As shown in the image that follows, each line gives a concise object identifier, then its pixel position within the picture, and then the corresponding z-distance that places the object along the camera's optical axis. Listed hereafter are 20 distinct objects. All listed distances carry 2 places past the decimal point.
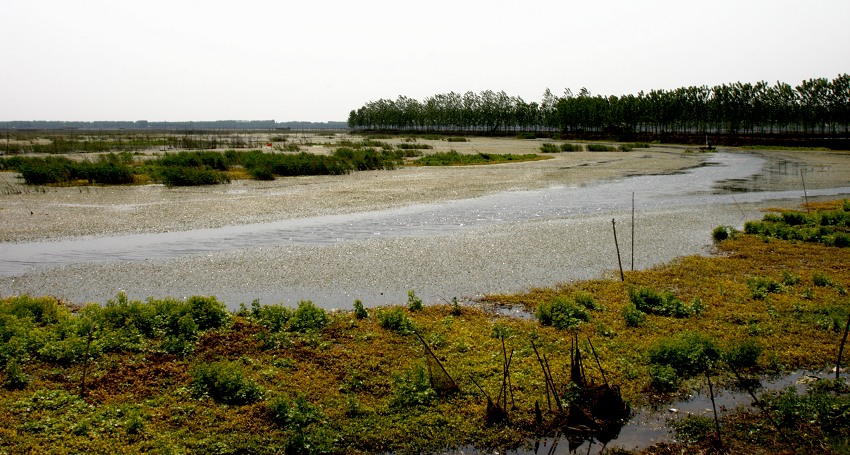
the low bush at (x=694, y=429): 7.63
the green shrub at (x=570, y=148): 78.88
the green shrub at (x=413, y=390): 8.46
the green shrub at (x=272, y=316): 11.24
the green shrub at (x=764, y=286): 13.59
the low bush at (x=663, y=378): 9.03
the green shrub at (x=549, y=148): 75.26
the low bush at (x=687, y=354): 9.64
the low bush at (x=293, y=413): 7.82
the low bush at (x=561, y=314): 11.59
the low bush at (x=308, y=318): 11.23
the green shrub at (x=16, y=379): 8.61
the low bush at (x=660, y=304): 12.24
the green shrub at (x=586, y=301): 12.73
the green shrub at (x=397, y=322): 11.20
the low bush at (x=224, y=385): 8.46
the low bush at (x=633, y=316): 11.61
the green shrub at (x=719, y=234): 20.57
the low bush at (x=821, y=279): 14.18
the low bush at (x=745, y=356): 9.70
